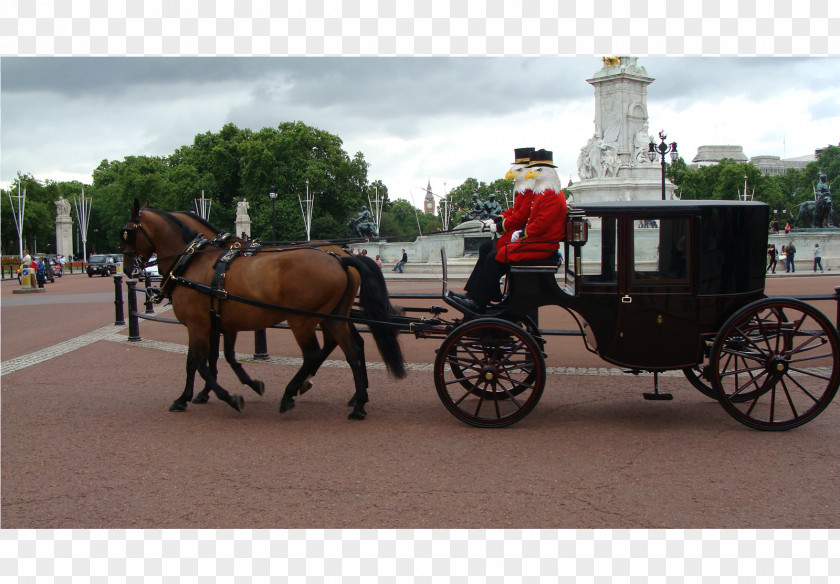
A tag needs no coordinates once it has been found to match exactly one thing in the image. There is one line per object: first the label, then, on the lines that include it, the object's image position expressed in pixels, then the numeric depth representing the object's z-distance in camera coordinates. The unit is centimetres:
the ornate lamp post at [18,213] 6578
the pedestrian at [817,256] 3766
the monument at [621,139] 4459
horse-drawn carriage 639
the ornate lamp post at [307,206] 6488
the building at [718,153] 16050
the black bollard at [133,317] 1241
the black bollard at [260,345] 1095
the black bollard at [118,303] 1469
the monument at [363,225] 5172
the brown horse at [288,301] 713
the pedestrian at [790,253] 3638
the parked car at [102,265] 5240
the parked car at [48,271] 4154
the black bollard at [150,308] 1734
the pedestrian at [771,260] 3462
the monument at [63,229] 8050
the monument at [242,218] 6475
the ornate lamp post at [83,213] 8144
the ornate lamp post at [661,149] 3494
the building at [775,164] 16512
